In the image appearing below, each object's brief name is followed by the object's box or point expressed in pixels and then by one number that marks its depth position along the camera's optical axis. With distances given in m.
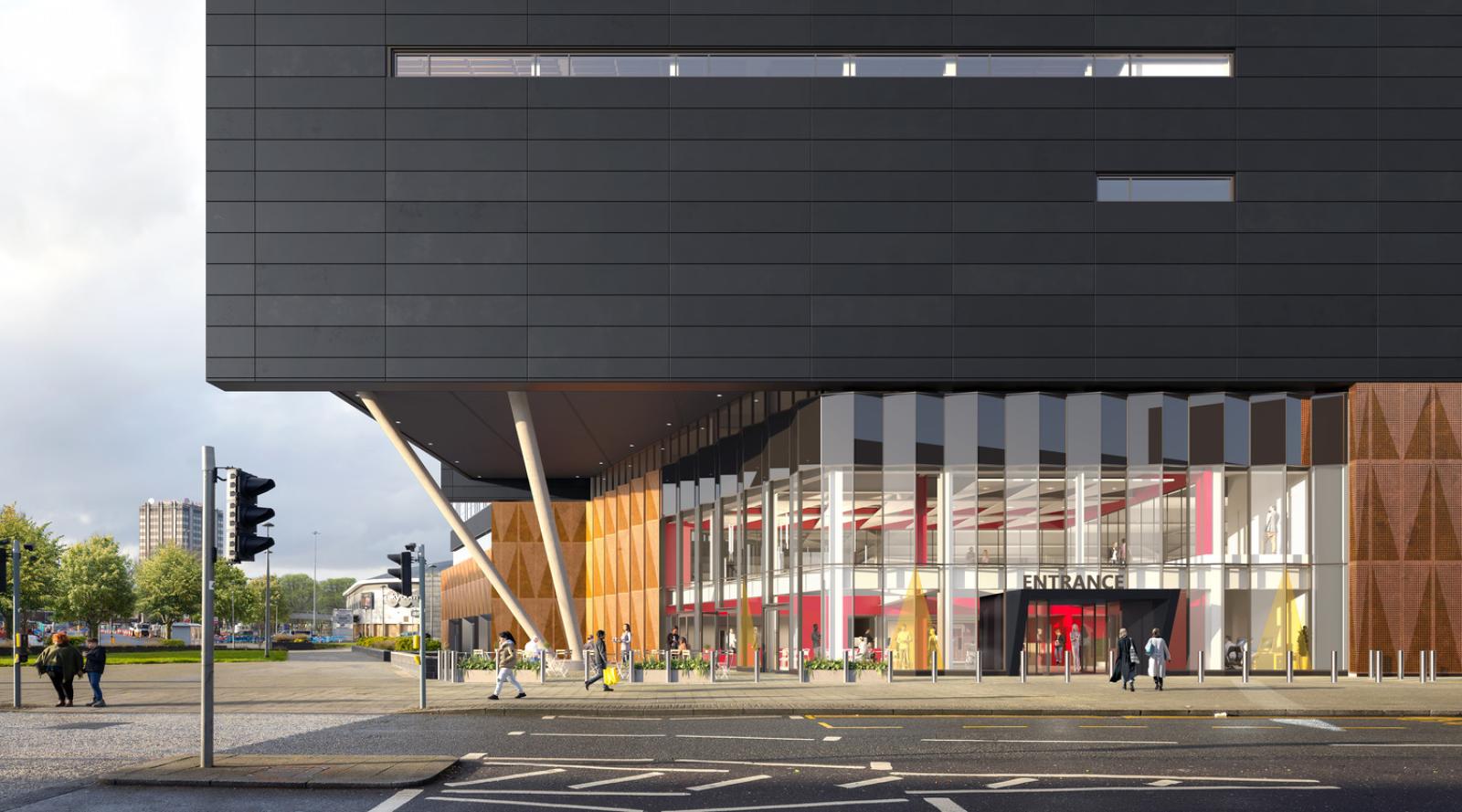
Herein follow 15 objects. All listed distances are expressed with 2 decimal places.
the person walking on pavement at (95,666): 29.38
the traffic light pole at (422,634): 26.97
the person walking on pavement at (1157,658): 33.06
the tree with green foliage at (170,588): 110.56
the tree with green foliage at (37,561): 84.94
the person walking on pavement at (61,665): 29.64
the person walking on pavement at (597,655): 34.69
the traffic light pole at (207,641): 15.50
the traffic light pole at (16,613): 28.64
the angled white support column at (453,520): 45.34
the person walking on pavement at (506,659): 29.25
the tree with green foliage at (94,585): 96.25
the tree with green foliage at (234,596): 125.44
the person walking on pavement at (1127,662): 32.38
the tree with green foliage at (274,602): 148.12
